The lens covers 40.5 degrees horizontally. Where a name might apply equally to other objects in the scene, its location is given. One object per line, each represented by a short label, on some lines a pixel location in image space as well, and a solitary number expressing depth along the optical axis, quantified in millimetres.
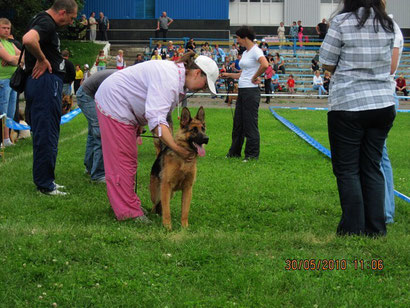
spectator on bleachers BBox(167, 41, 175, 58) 31659
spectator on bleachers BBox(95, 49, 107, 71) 28656
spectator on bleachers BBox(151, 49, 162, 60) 26688
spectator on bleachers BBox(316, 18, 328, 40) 35656
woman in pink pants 5137
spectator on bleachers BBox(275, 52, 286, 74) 33469
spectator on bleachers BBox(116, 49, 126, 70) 27859
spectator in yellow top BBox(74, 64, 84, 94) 26219
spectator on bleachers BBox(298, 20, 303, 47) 39031
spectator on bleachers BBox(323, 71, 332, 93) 30188
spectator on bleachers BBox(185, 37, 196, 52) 30019
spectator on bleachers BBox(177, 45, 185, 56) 30141
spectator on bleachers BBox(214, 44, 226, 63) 32500
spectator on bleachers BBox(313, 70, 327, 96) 30667
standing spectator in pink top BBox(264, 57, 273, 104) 27484
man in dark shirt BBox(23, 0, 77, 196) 6594
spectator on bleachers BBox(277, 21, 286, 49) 38844
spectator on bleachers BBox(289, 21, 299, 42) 39312
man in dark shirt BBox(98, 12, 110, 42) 37188
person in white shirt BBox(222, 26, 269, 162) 9820
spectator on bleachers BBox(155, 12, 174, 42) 36844
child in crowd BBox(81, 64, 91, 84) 26556
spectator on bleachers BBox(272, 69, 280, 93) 30731
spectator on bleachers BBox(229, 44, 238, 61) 32094
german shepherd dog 5391
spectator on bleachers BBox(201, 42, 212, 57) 31062
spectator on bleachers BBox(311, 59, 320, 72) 33406
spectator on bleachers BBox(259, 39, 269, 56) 33112
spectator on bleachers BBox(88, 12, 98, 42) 36875
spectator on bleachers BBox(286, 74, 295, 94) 31234
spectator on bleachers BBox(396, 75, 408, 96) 30100
